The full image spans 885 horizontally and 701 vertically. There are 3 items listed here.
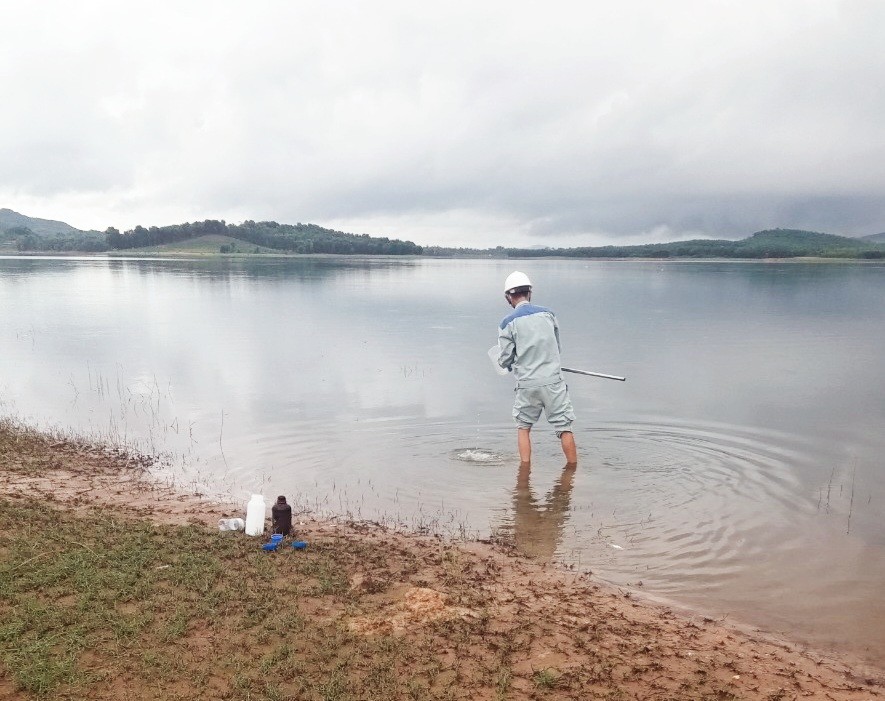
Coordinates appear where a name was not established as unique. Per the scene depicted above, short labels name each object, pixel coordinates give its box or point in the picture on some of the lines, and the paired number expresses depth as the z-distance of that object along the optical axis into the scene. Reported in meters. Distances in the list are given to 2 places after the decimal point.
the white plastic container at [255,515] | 6.59
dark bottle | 6.62
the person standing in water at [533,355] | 9.07
